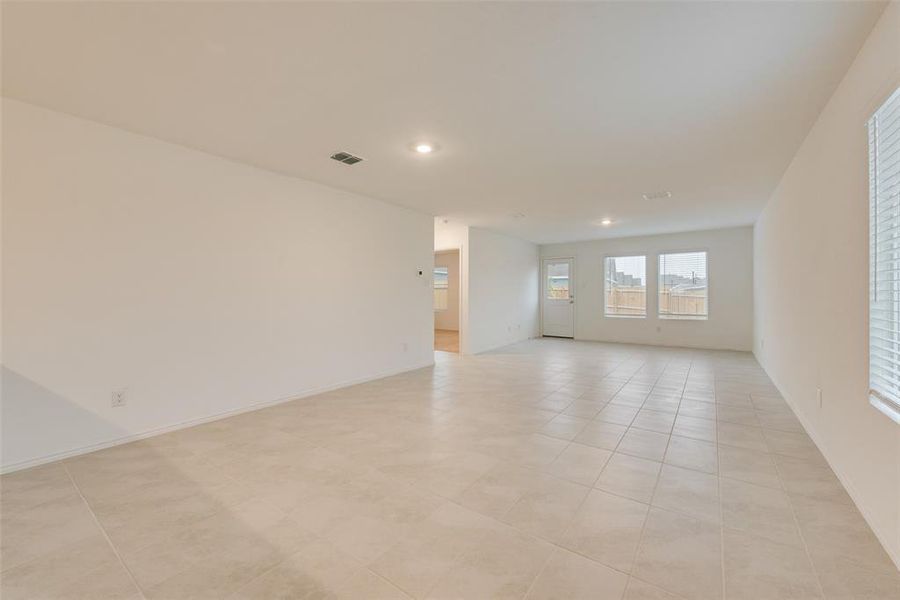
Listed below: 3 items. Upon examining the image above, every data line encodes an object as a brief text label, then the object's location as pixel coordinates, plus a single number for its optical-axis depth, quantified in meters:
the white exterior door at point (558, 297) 9.18
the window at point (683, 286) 7.55
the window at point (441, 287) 11.62
